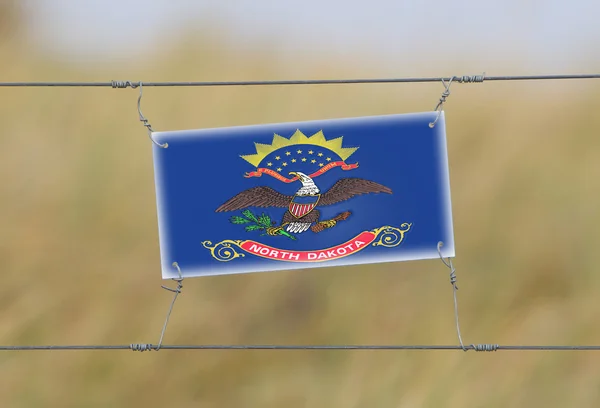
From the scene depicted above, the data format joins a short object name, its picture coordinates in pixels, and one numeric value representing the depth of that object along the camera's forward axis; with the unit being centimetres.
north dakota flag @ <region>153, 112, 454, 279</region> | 393
